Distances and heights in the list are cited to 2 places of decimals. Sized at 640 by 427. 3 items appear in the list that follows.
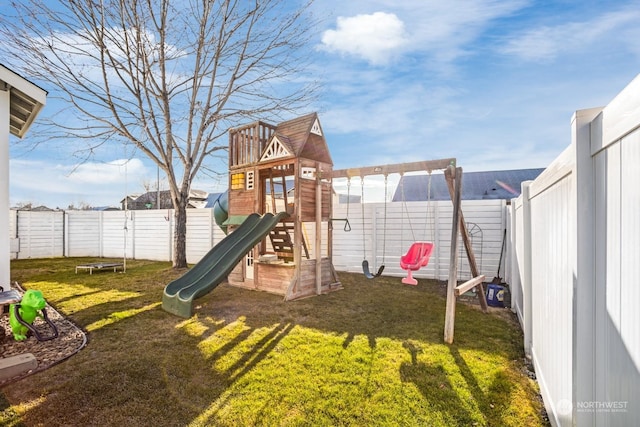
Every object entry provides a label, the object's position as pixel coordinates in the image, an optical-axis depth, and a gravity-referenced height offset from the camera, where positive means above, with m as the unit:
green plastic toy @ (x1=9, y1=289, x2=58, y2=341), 3.66 -1.19
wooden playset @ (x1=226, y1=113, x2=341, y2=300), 6.16 +0.46
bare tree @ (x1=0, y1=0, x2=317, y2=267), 8.26 +4.30
